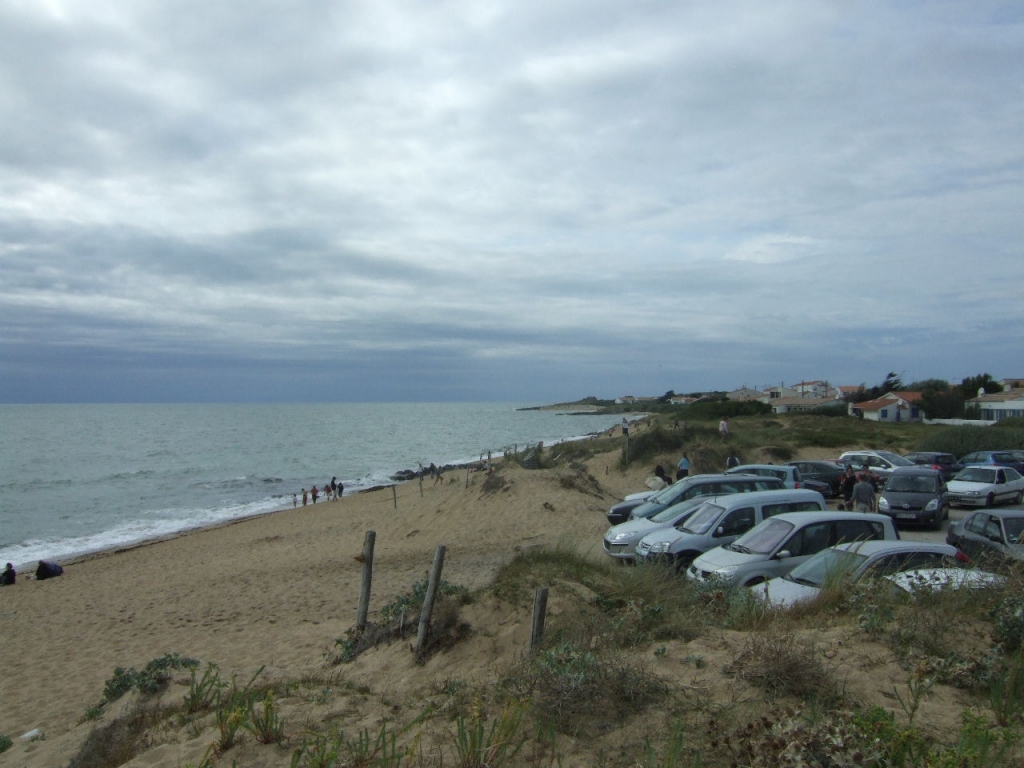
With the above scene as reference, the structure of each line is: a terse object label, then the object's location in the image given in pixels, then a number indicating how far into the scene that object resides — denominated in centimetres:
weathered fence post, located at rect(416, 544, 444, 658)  775
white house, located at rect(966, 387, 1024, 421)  6500
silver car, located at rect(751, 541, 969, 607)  829
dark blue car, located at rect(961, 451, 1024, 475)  2775
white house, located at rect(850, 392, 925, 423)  7212
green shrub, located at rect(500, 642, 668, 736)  502
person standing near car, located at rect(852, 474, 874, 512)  1773
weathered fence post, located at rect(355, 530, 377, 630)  917
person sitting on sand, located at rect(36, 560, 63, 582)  2253
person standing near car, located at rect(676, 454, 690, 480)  2728
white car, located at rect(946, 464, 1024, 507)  2123
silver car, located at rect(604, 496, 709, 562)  1370
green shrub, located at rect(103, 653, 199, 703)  800
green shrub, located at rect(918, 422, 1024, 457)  3712
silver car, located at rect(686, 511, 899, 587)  1012
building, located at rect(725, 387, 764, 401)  13710
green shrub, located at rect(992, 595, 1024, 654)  568
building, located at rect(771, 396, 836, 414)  9175
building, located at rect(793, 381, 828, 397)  13055
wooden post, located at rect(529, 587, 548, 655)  660
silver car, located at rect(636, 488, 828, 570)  1223
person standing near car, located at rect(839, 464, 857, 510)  2055
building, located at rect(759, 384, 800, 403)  12329
